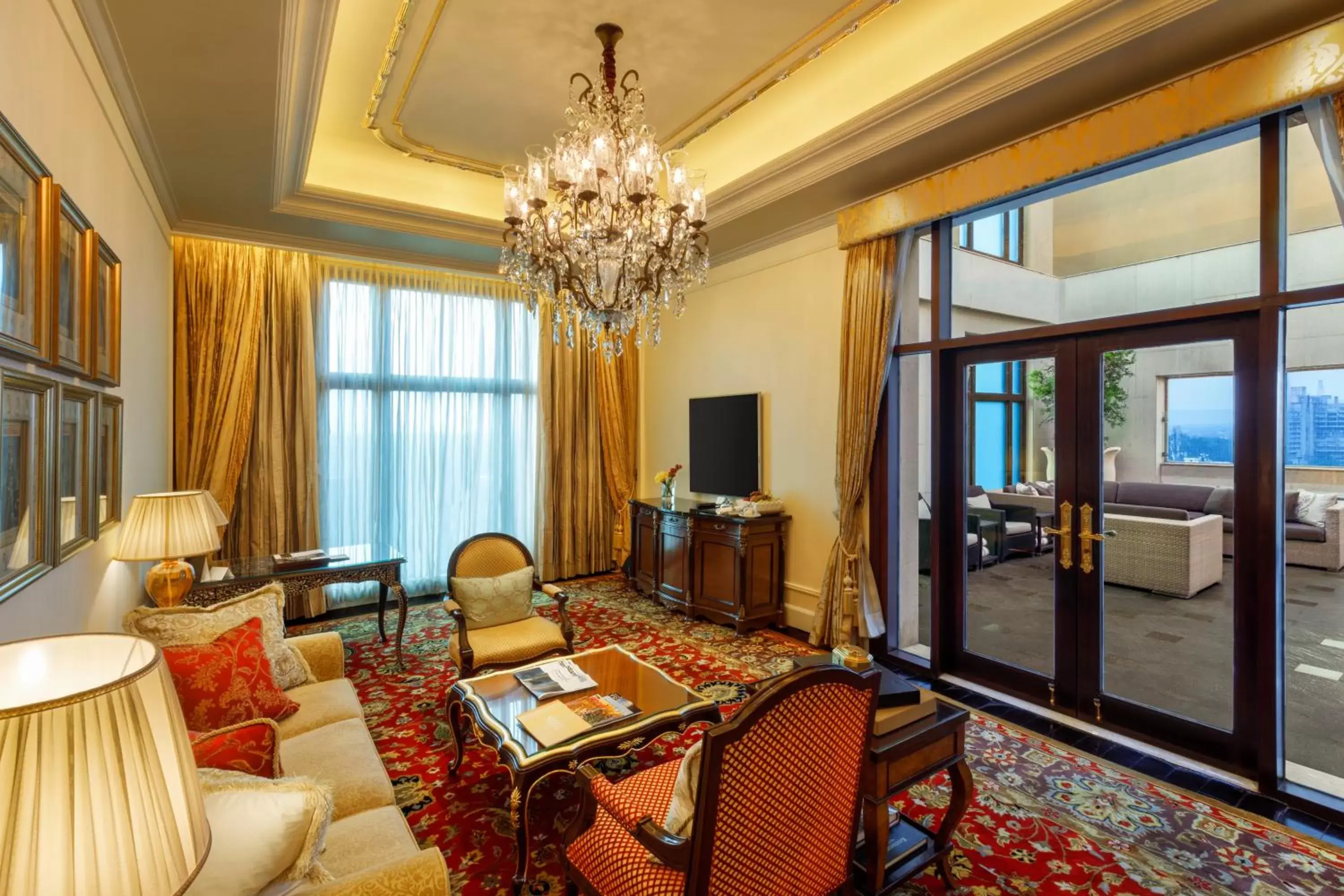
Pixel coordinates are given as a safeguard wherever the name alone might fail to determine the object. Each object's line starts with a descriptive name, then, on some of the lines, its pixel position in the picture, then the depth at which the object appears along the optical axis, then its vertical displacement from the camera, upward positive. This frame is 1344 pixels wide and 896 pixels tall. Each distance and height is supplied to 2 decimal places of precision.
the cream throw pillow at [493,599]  3.63 -0.90
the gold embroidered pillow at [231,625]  2.35 -0.70
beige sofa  1.31 -1.08
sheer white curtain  5.36 +0.30
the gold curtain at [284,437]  4.96 +0.08
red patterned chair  1.43 -0.92
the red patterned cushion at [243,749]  1.60 -0.79
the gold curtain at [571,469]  6.27 -0.22
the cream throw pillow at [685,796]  1.48 -0.84
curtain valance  2.41 +1.47
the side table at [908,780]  1.91 -1.05
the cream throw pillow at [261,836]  1.17 -0.76
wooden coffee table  2.16 -1.07
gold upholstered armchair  3.36 -0.95
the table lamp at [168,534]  2.70 -0.39
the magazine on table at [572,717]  2.32 -1.06
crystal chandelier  3.10 +1.15
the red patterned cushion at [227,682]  2.10 -0.83
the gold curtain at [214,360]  4.67 +0.65
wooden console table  3.69 -0.83
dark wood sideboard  4.74 -0.94
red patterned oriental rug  2.19 -1.50
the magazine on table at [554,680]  2.70 -1.04
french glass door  2.93 -0.45
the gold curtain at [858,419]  4.09 +0.19
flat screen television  5.23 +0.01
